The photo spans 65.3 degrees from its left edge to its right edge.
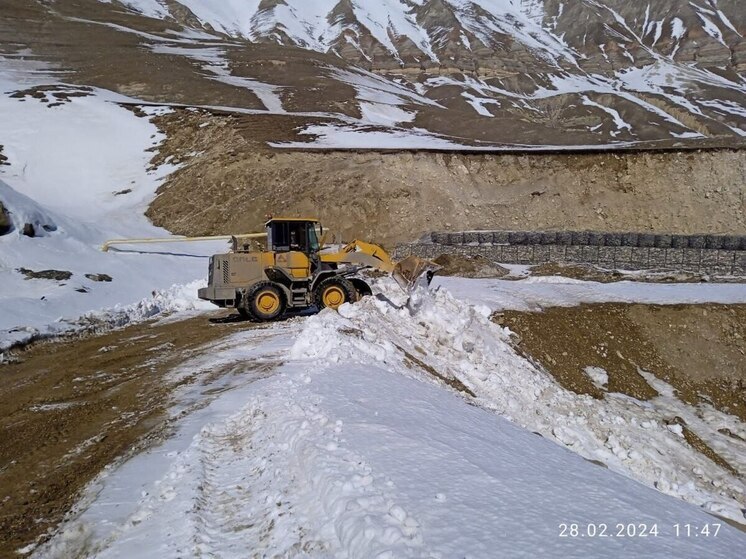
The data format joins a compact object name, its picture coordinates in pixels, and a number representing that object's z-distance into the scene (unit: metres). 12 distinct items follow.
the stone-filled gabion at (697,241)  22.69
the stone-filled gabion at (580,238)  24.05
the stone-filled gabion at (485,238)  25.22
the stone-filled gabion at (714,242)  22.52
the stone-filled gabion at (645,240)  23.12
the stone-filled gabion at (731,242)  22.31
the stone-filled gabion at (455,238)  25.55
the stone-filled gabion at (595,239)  23.77
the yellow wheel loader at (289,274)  13.06
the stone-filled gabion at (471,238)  25.44
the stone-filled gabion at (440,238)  25.80
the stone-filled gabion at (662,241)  22.97
